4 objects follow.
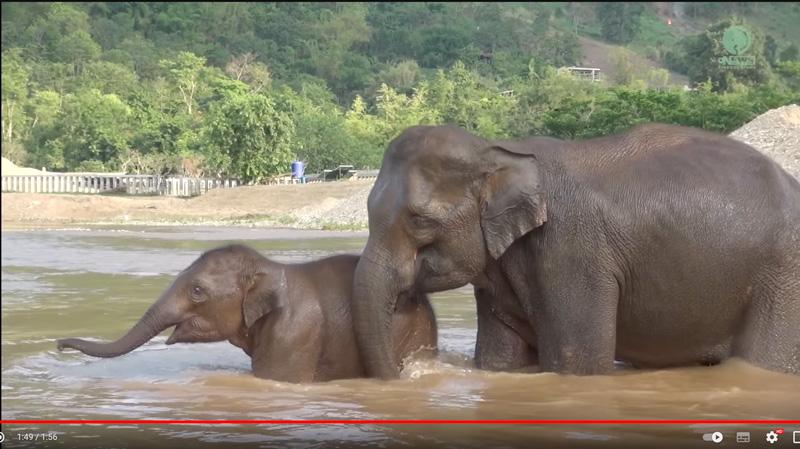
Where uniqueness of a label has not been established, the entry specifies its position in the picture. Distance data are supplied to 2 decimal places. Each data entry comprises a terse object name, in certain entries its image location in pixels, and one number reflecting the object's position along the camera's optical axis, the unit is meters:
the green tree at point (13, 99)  83.94
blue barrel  63.33
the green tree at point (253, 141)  62.75
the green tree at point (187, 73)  94.12
